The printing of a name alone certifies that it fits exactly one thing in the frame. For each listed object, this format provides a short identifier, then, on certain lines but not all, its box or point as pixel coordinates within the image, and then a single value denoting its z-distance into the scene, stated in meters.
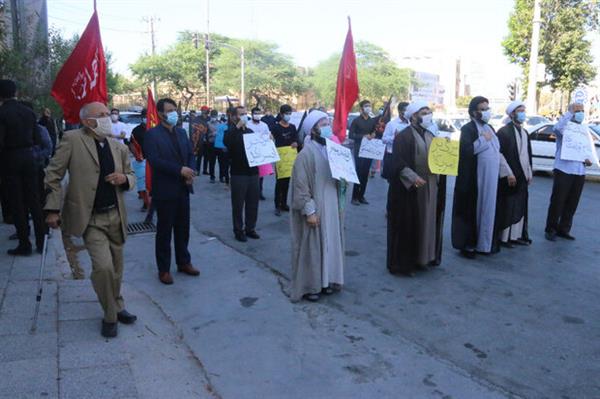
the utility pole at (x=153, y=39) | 53.69
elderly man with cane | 4.05
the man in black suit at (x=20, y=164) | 5.86
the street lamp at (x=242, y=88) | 50.99
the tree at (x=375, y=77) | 55.91
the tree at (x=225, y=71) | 55.70
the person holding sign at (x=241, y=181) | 7.53
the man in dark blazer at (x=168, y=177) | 5.54
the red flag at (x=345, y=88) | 5.73
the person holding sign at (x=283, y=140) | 9.65
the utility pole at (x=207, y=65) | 50.19
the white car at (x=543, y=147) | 15.25
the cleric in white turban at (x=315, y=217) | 5.14
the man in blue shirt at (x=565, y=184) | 7.78
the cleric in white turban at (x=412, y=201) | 5.97
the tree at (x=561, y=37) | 26.00
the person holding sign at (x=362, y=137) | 10.48
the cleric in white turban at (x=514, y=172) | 7.14
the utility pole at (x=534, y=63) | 22.28
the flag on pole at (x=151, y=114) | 8.45
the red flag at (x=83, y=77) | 5.05
